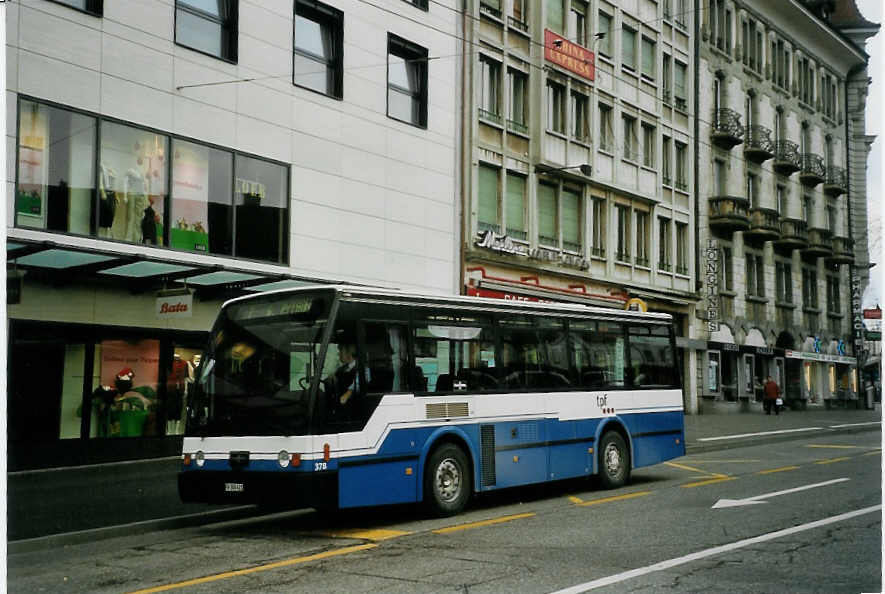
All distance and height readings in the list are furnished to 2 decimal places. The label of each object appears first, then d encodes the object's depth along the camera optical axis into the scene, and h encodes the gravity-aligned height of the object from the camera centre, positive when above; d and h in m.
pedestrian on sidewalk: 41.97 -0.16
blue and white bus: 11.86 -0.14
